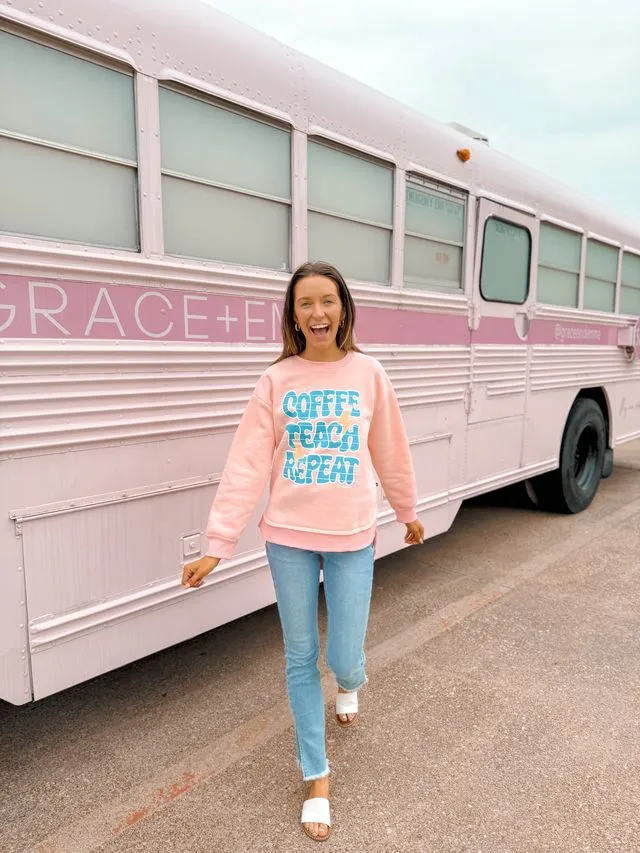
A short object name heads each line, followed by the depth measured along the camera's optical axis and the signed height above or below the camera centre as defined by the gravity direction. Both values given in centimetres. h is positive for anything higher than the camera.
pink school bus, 199 +19
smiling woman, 195 -48
